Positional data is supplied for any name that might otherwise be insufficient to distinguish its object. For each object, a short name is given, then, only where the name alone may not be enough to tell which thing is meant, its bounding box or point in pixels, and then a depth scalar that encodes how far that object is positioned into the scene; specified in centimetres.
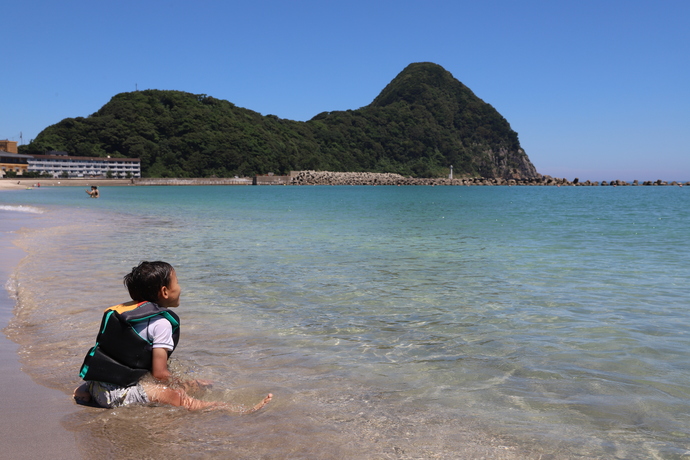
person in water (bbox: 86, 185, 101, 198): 5041
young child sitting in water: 379
